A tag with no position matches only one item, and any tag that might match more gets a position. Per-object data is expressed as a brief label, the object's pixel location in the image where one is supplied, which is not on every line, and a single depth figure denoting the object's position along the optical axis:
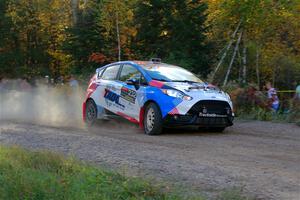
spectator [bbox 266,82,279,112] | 17.20
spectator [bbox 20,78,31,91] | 23.56
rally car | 12.28
